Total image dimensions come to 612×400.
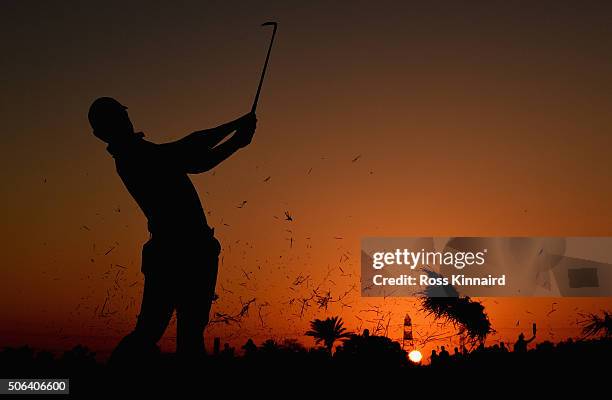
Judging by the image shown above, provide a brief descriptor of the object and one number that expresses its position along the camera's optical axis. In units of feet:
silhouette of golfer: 27.02
